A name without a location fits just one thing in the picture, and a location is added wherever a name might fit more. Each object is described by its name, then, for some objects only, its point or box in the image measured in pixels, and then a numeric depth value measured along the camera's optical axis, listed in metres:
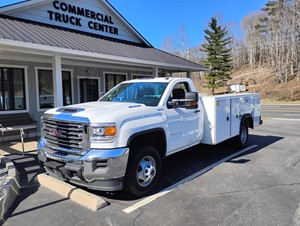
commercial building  9.05
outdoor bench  9.95
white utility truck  4.06
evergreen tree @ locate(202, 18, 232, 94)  43.34
